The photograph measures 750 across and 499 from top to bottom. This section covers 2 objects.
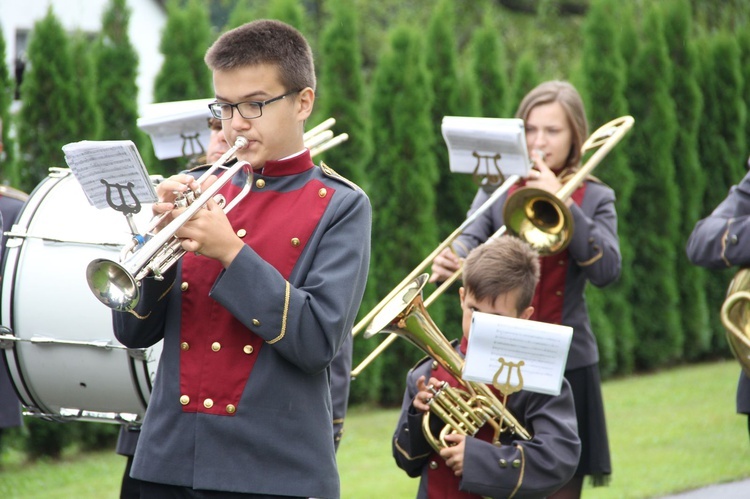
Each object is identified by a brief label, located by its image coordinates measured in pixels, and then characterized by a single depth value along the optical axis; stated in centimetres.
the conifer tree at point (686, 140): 2136
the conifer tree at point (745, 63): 2252
